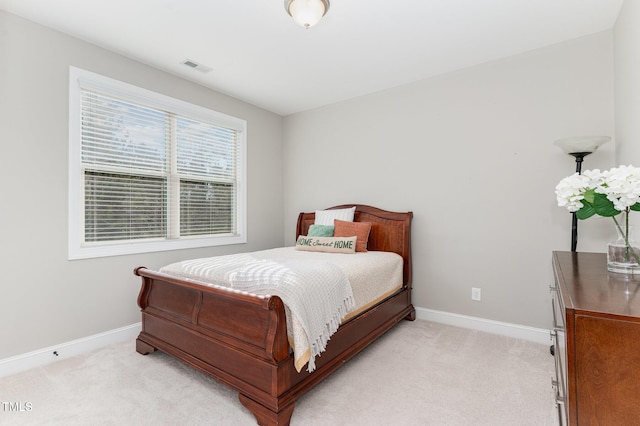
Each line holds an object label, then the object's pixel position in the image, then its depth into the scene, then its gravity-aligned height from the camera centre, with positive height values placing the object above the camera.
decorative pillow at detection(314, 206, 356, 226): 3.53 +0.00
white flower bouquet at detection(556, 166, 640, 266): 1.14 +0.08
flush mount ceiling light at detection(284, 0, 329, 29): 1.91 +1.29
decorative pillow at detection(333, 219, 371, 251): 3.21 -0.17
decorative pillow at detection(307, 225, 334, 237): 3.34 -0.18
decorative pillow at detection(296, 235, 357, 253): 3.04 -0.30
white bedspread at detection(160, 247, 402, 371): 1.70 -0.44
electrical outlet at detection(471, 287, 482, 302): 2.98 -0.76
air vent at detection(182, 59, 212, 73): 2.91 +1.44
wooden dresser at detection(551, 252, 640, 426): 0.83 -0.40
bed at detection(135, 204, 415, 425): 1.65 -0.81
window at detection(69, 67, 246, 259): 2.57 +0.43
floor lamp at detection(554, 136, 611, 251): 2.17 +0.49
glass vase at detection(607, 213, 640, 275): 1.27 -0.18
